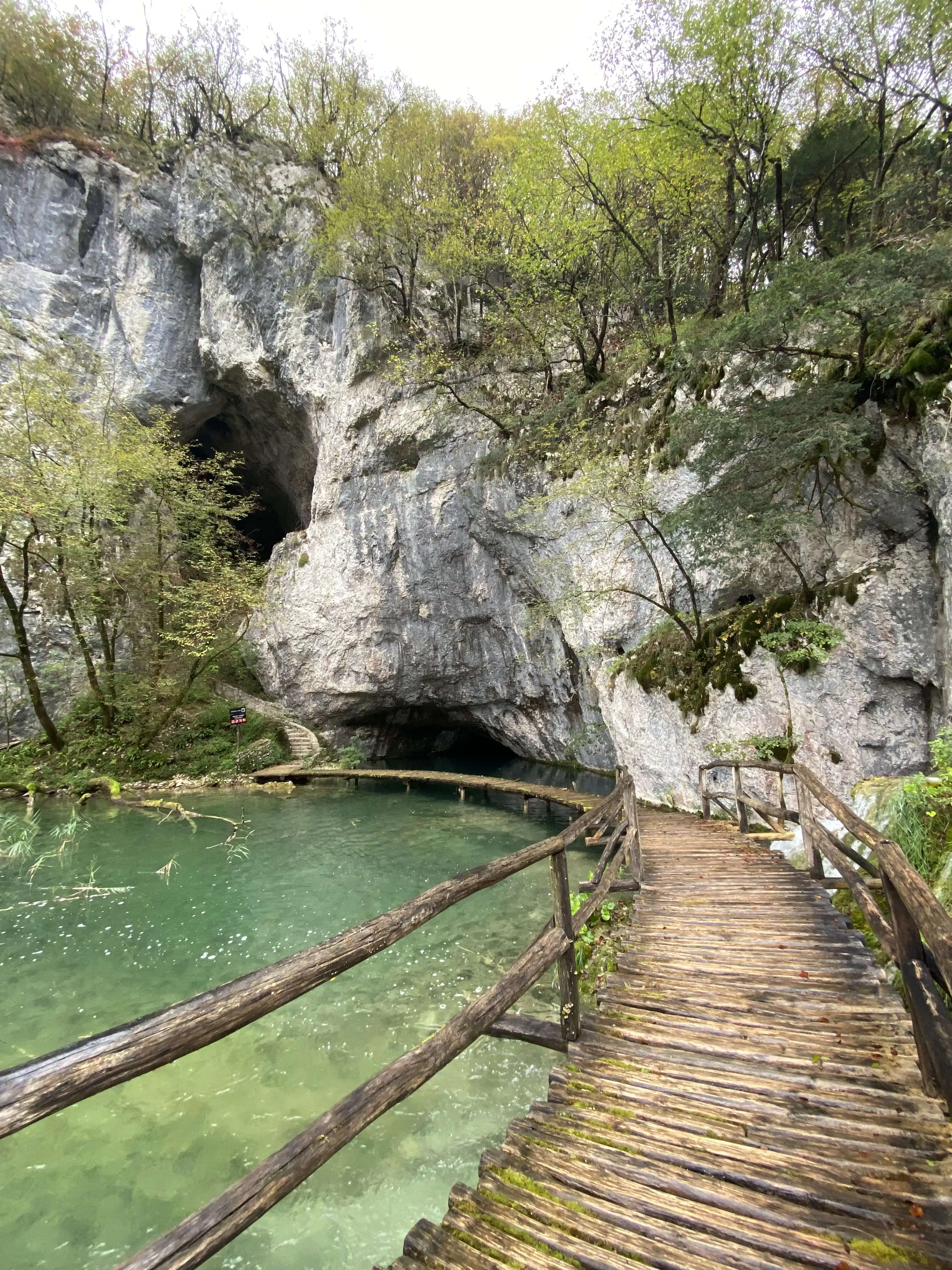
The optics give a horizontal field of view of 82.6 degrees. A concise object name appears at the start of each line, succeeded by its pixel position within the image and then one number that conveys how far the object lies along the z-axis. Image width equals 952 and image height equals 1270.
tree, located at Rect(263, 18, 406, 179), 22.75
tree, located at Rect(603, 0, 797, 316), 10.61
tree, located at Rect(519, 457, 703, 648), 10.93
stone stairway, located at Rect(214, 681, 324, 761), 20.34
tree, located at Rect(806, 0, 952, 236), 9.69
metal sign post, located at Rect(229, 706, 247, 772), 17.42
